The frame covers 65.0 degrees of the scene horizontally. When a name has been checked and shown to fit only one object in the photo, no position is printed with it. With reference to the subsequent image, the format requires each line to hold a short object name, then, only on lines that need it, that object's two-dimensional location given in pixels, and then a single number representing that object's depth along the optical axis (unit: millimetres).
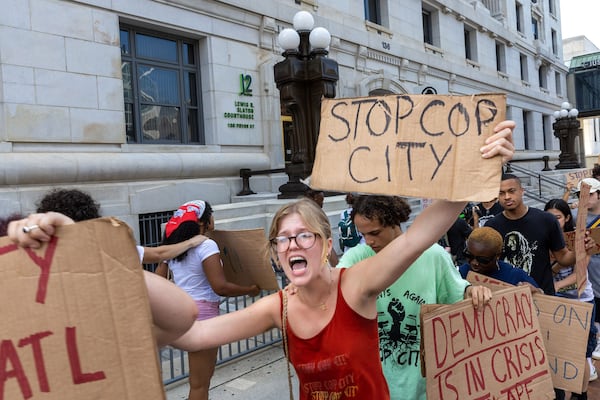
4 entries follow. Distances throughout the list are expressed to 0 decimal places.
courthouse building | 8070
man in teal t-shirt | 2281
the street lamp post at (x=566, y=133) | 23094
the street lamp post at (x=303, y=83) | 8469
